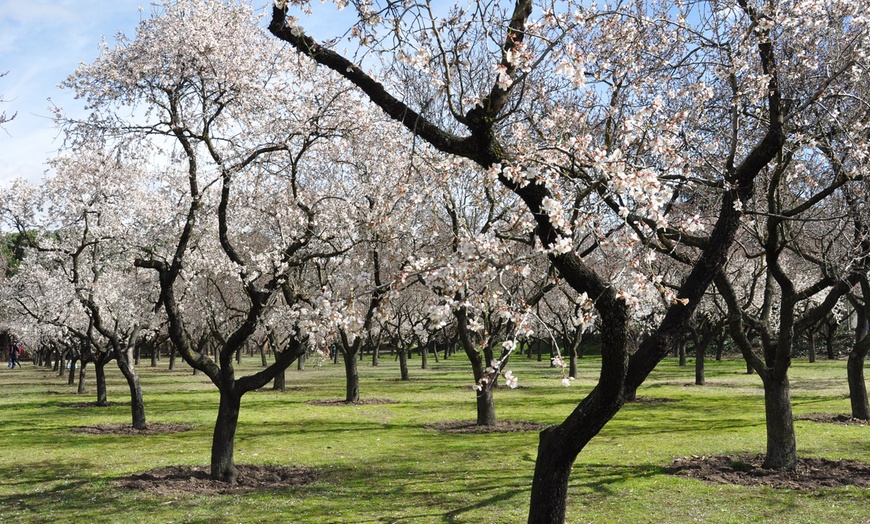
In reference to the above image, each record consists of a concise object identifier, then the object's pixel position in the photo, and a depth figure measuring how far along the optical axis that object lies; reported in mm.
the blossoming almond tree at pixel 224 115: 13188
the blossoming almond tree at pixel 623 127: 6332
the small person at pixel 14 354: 63909
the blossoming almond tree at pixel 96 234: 21234
